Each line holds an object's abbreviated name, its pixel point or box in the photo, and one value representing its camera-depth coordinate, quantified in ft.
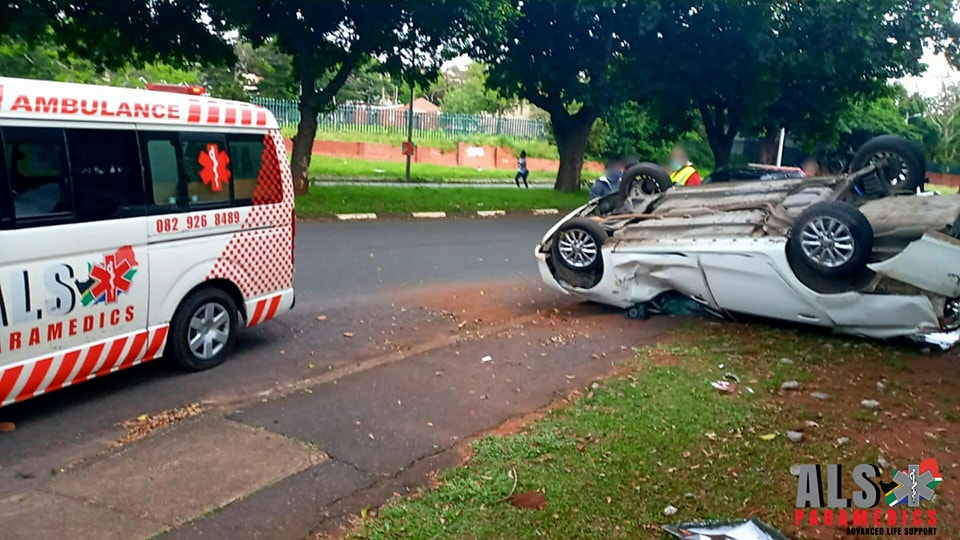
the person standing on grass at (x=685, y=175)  39.58
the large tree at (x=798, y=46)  75.46
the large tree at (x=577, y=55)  73.10
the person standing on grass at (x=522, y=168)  103.41
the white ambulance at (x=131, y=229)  17.38
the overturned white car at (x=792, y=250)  23.18
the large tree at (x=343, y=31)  58.70
